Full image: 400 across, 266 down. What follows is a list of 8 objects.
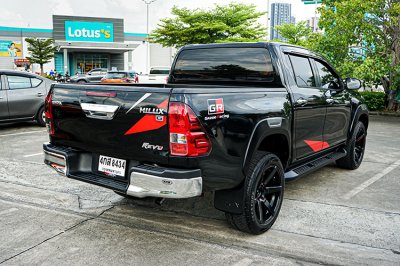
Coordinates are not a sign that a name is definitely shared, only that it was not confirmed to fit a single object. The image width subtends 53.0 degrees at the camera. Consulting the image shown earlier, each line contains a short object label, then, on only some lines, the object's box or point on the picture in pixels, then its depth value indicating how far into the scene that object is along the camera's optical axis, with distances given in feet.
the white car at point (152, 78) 85.37
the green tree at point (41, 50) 163.73
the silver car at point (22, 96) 31.99
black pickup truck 10.46
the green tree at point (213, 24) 112.78
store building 174.91
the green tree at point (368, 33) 42.50
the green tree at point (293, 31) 106.32
